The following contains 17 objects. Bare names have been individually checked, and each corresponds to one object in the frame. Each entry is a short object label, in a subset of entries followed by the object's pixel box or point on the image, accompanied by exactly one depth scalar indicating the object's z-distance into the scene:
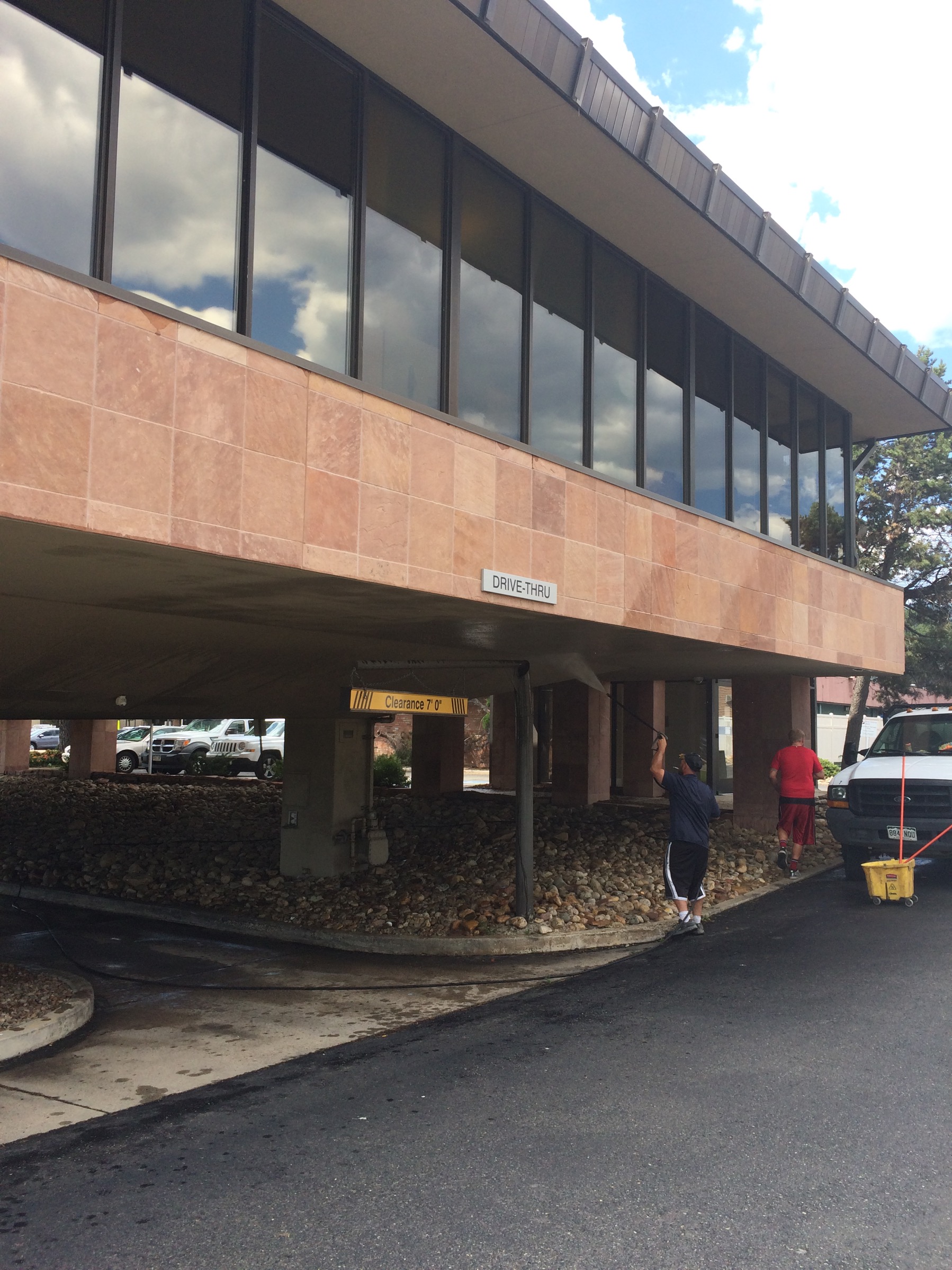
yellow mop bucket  11.77
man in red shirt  14.34
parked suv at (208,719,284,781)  33.41
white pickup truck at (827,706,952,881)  12.65
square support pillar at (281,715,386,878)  14.40
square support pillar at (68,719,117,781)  27.88
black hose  9.23
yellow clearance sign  10.09
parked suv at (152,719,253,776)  35.78
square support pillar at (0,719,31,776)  31.92
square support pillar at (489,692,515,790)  26.72
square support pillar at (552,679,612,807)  19.75
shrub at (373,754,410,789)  26.44
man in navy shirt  10.43
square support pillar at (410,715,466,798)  22.34
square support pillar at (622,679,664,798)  22.78
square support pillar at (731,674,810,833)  17.59
